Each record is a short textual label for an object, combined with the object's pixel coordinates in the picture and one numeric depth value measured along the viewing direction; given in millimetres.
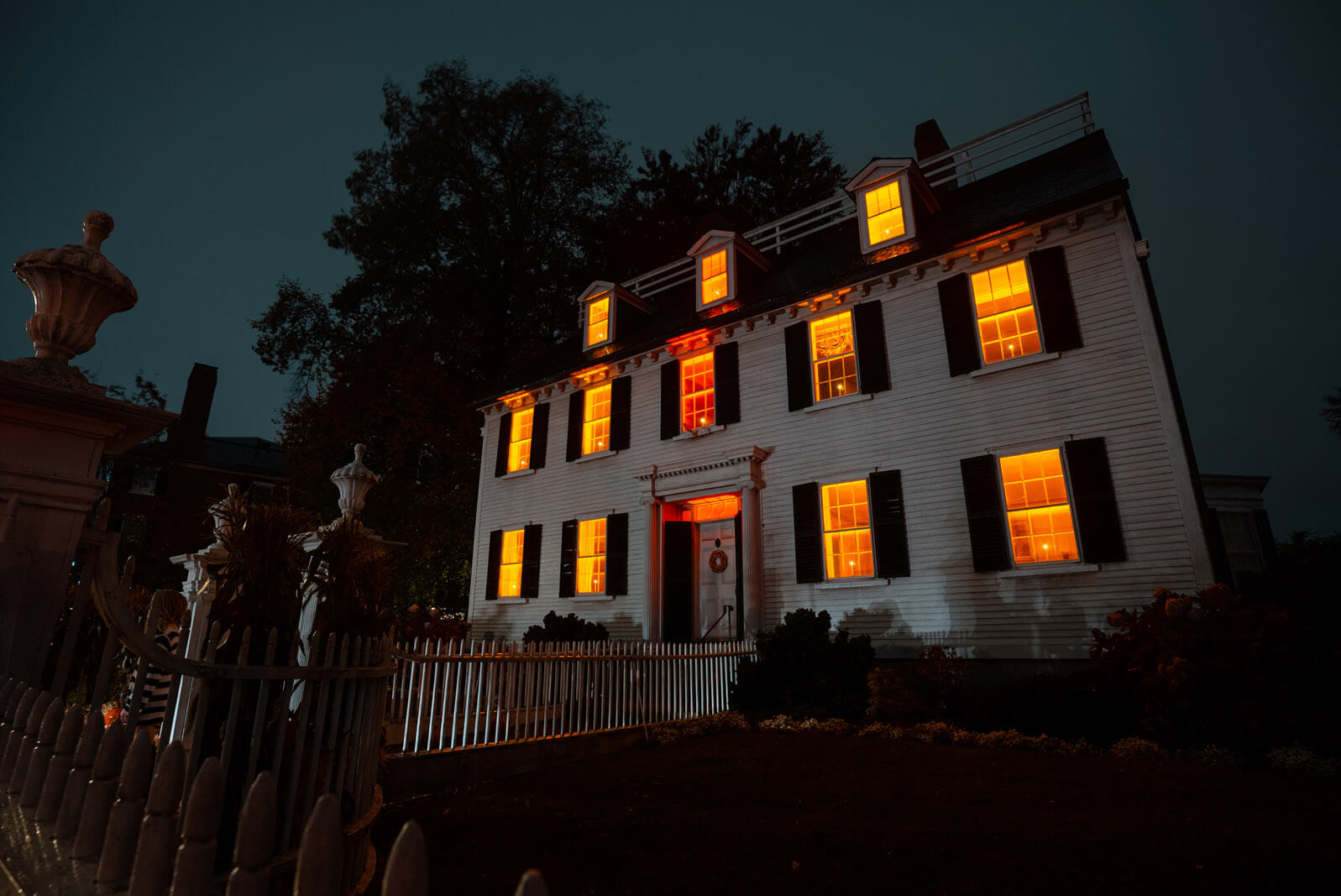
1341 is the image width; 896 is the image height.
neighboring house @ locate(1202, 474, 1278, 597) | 14633
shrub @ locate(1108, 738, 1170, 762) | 6328
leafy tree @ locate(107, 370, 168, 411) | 24516
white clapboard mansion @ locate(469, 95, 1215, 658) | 8844
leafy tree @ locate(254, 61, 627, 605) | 21516
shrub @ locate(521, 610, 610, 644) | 11336
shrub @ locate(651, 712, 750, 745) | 7910
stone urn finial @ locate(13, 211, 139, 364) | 2852
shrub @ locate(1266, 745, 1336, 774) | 5508
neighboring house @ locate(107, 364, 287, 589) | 22828
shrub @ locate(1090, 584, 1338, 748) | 6031
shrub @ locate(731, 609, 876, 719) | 8828
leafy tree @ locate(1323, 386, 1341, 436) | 18500
